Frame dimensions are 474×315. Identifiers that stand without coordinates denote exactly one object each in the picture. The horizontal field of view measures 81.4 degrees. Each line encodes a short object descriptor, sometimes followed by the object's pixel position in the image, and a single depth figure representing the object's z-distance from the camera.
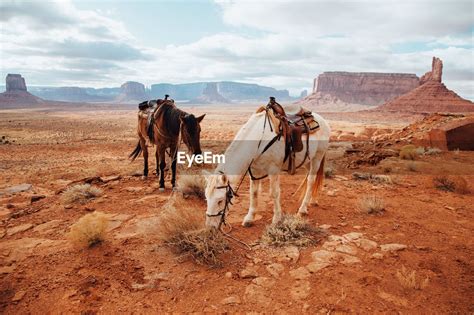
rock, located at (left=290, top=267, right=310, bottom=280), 3.39
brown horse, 6.34
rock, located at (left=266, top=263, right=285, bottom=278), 3.44
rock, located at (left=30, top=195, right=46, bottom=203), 6.50
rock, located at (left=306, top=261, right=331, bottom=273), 3.52
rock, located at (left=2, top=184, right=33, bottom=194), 7.42
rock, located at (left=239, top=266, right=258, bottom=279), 3.42
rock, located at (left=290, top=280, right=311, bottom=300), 3.08
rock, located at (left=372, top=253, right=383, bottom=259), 3.79
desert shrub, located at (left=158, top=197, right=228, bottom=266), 3.68
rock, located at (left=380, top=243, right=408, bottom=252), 3.99
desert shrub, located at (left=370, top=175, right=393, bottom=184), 7.48
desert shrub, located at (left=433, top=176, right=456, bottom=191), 6.89
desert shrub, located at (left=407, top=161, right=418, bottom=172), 8.96
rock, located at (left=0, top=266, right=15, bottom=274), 3.64
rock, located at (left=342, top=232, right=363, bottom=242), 4.30
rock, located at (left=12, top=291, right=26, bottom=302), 3.16
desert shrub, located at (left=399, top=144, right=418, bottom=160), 10.69
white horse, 3.66
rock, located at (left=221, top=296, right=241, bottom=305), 3.01
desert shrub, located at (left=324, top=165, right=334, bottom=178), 8.11
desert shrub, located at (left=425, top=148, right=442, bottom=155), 11.84
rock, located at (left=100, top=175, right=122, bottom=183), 7.74
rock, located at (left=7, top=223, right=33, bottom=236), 4.77
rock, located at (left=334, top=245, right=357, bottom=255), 3.92
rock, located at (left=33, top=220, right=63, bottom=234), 4.76
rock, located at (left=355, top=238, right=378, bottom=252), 4.03
